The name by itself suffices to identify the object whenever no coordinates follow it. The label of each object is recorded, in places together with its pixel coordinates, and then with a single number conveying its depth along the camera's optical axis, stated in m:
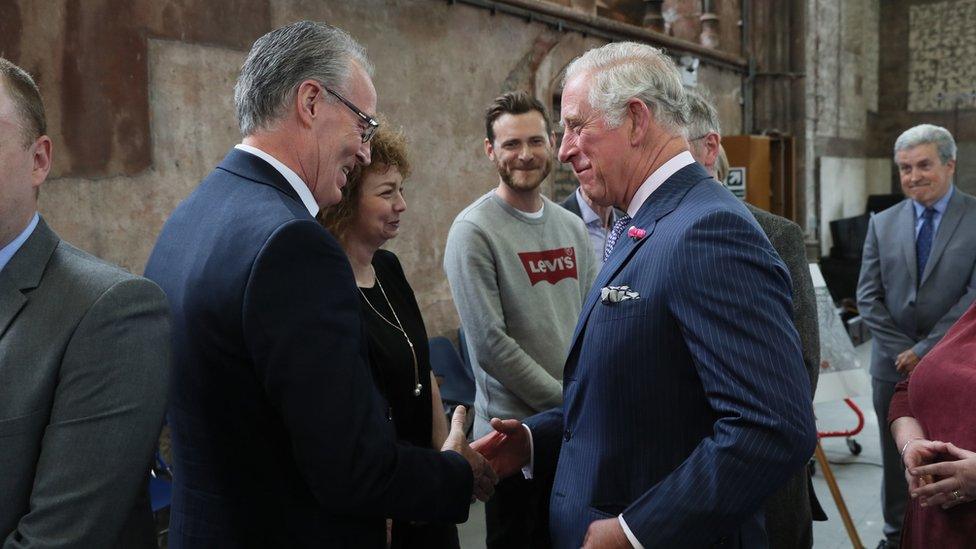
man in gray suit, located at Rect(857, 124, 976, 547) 4.16
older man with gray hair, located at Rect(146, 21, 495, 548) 1.45
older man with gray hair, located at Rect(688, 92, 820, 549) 2.69
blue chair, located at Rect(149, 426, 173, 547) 3.36
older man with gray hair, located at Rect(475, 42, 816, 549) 1.48
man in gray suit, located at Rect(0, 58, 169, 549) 1.38
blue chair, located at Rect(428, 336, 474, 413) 4.99
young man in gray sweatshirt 2.85
